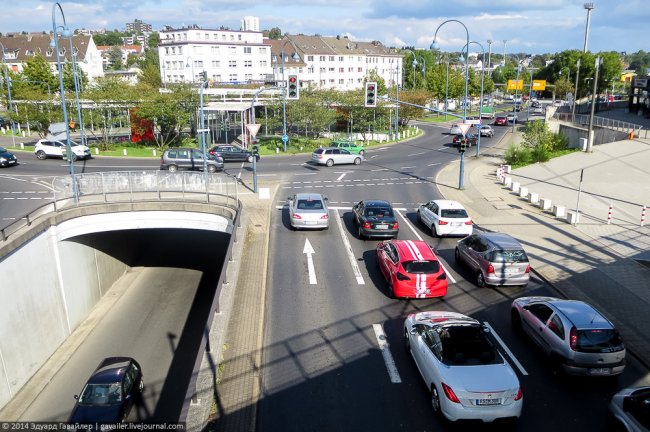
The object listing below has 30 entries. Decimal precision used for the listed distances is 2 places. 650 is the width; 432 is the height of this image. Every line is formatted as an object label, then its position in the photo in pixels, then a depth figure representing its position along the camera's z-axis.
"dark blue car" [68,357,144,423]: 14.59
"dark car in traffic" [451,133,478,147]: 51.47
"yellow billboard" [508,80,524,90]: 77.37
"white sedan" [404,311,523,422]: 9.58
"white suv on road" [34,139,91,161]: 41.03
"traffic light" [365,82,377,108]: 30.45
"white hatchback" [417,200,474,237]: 21.95
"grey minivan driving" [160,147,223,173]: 35.72
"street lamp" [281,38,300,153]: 45.75
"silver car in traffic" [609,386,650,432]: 8.91
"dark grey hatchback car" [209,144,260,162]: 41.47
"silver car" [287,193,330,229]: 22.62
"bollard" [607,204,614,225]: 24.09
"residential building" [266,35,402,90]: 92.44
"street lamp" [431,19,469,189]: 30.92
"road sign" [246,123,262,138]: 29.25
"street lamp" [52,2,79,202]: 25.68
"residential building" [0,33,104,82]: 102.12
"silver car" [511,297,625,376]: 11.33
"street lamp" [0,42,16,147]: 48.98
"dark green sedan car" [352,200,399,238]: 21.38
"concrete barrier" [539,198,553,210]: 27.06
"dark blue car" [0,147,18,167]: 37.20
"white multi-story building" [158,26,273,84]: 81.19
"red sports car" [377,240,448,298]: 15.54
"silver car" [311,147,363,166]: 40.53
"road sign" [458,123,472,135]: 31.08
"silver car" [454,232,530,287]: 16.59
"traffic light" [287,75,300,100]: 29.01
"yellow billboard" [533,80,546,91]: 84.94
